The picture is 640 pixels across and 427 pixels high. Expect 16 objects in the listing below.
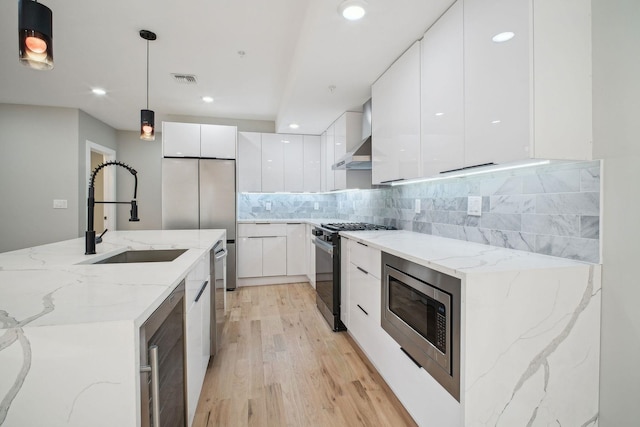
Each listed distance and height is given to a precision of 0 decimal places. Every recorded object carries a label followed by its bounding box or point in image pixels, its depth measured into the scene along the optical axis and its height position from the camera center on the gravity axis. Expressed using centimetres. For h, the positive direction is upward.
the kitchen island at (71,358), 61 -32
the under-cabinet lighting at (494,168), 135 +22
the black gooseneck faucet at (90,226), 153 -9
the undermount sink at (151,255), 178 -27
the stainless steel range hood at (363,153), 281 +56
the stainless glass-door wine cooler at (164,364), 76 -48
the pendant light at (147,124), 253 +74
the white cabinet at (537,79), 117 +55
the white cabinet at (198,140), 389 +95
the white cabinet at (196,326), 133 -61
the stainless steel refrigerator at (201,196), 387 +19
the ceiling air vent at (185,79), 315 +144
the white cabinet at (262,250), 420 -56
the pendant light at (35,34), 112 +68
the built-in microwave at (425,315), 121 -51
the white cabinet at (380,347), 132 -83
